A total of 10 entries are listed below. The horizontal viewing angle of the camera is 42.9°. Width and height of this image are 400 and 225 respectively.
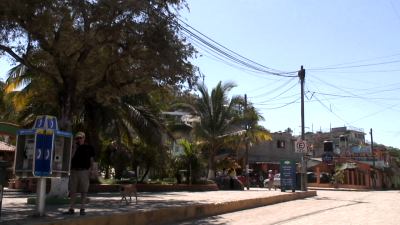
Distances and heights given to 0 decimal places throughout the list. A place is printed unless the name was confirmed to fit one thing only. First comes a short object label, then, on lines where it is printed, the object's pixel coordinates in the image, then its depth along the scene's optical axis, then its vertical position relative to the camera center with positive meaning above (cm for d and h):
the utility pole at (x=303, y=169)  2845 +115
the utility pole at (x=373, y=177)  5491 +147
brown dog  1533 -13
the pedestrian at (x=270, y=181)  3441 +54
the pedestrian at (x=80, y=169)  1126 +37
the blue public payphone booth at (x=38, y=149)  1039 +74
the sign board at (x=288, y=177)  2715 +66
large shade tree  1438 +426
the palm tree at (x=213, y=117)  3497 +488
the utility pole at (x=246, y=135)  3596 +373
